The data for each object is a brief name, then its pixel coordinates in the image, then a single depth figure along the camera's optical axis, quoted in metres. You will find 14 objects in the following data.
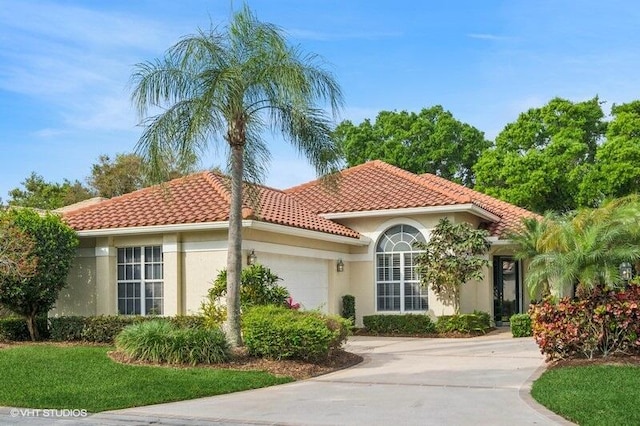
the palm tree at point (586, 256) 13.05
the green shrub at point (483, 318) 21.19
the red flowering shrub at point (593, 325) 13.08
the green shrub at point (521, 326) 20.22
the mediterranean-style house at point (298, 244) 18.55
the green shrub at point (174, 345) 13.45
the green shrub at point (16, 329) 18.67
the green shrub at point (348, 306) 22.48
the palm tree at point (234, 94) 13.59
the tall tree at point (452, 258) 20.97
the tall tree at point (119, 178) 43.88
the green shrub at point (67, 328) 18.12
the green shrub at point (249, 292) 16.53
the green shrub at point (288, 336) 13.52
